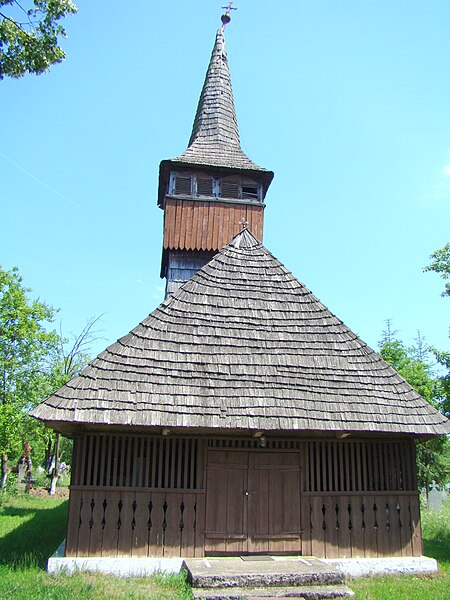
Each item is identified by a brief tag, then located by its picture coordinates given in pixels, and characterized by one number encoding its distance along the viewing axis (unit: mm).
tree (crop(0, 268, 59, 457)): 19469
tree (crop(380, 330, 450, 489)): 18722
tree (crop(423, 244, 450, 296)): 13641
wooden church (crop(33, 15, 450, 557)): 7703
